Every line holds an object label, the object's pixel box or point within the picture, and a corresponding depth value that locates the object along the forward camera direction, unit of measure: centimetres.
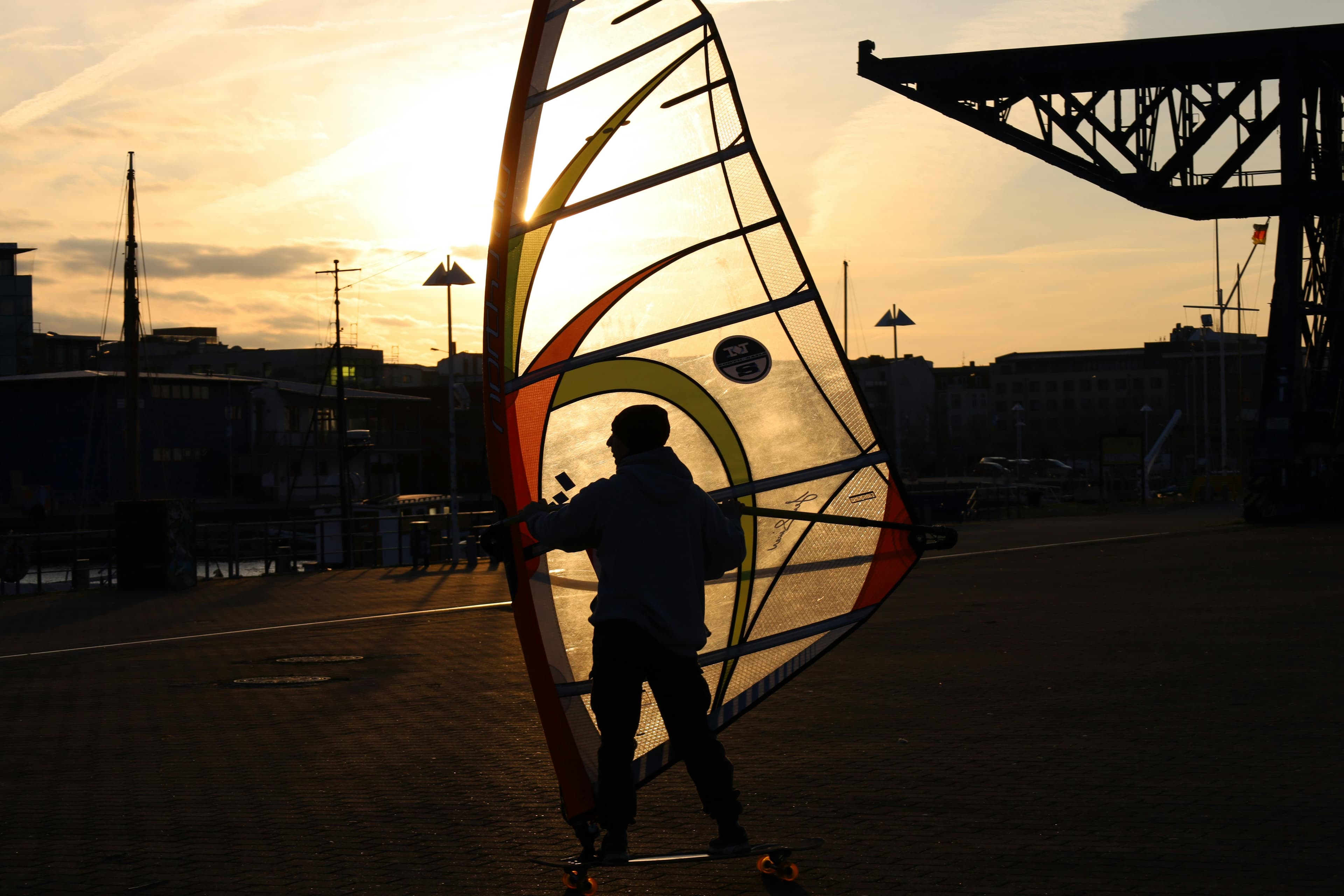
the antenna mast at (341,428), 6019
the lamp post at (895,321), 5702
